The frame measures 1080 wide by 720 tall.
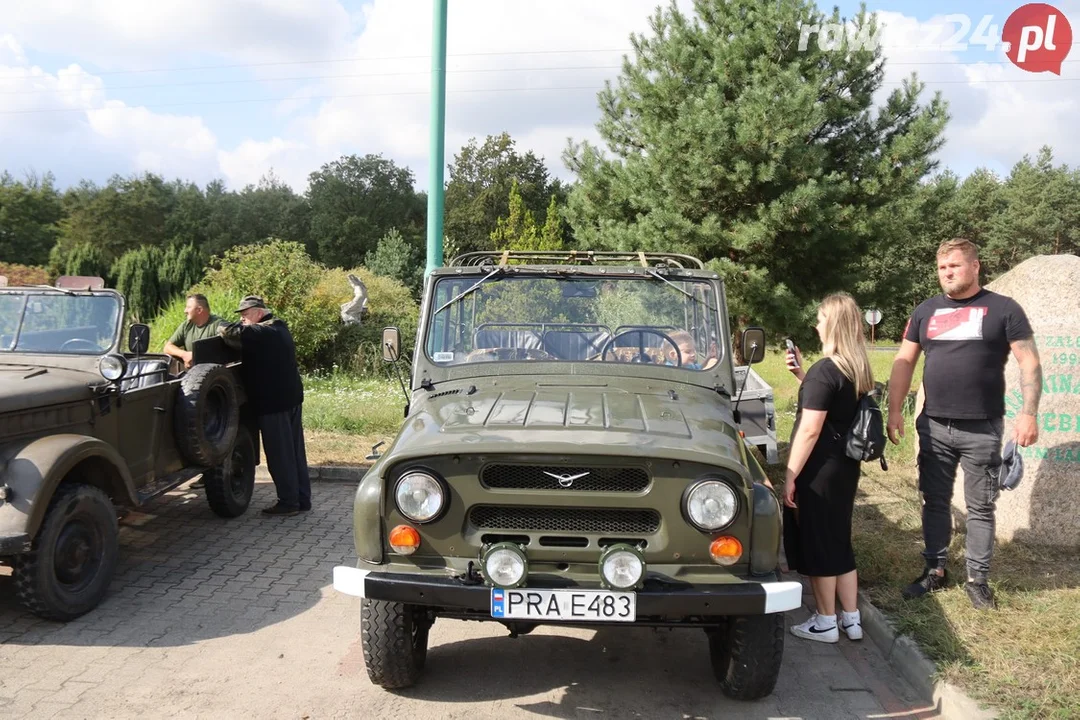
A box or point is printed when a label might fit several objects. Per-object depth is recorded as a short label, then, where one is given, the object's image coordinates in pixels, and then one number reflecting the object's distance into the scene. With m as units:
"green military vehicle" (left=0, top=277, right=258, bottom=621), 4.60
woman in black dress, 4.36
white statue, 16.12
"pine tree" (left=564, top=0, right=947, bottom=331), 10.71
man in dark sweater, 7.02
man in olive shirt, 7.61
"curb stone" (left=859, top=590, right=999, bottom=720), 3.79
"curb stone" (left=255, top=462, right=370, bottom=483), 8.73
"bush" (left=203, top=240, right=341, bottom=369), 15.49
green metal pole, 9.20
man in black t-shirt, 4.81
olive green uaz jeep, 3.38
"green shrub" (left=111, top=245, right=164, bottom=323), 28.24
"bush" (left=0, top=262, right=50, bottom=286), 19.74
